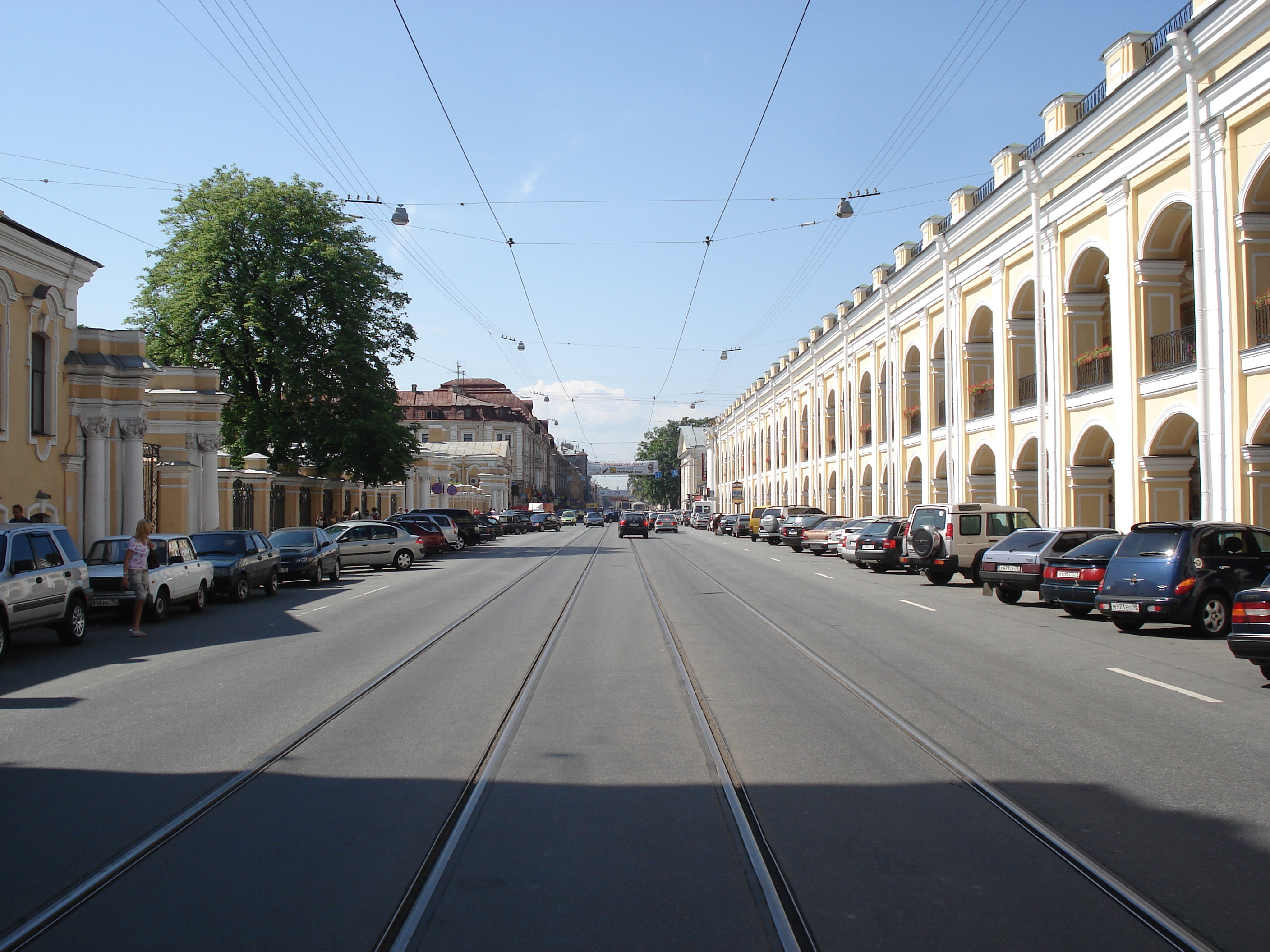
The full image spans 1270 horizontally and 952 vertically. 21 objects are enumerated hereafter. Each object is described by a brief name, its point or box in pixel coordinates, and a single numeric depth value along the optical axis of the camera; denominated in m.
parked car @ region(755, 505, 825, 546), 47.38
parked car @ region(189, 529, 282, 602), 20.19
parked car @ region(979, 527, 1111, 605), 17.77
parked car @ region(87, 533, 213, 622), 16.48
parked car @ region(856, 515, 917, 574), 27.88
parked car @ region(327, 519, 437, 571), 31.25
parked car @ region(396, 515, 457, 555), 39.59
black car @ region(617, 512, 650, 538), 59.34
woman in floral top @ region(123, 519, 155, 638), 15.14
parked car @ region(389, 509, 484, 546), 49.25
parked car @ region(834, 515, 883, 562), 30.27
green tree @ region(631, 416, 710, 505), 155.38
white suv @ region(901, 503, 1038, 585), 23.27
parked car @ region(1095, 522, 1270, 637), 13.39
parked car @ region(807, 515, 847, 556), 38.12
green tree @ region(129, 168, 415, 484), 36.16
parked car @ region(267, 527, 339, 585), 24.34
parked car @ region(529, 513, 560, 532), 83.38
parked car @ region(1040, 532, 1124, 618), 15.74
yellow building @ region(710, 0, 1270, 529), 18.84
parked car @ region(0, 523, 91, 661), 12.27
